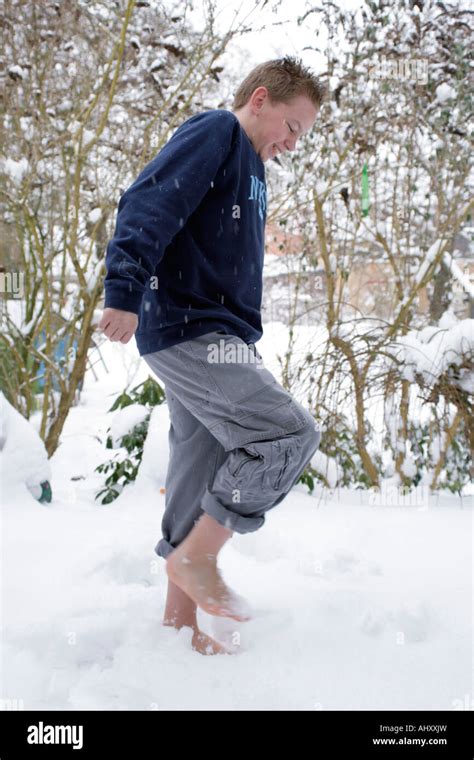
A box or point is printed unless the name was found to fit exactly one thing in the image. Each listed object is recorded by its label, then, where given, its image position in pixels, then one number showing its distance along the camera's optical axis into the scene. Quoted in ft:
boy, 4.42
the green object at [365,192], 9.98
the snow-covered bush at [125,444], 9.75
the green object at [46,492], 8.64
